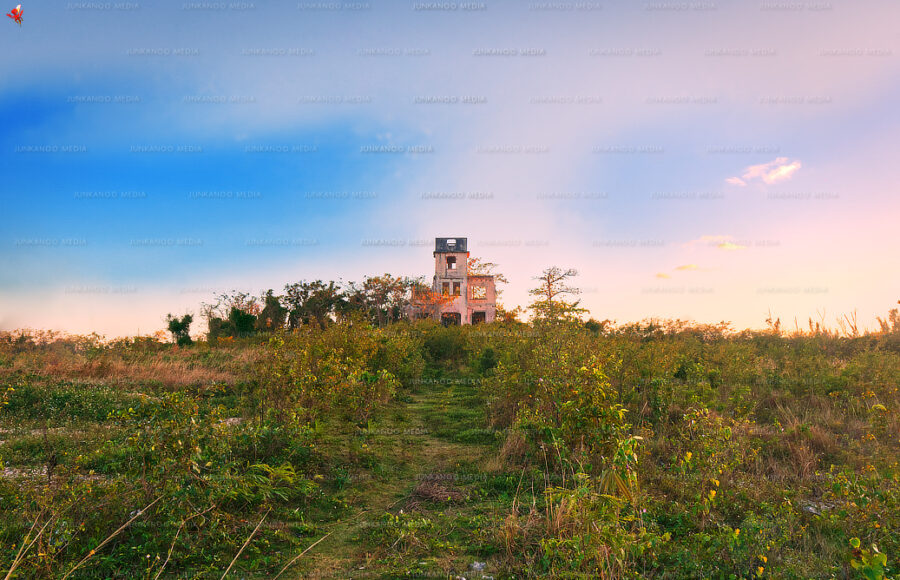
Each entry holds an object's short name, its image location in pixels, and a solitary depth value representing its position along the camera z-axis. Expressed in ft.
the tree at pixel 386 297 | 117.08
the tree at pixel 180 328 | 93.81
